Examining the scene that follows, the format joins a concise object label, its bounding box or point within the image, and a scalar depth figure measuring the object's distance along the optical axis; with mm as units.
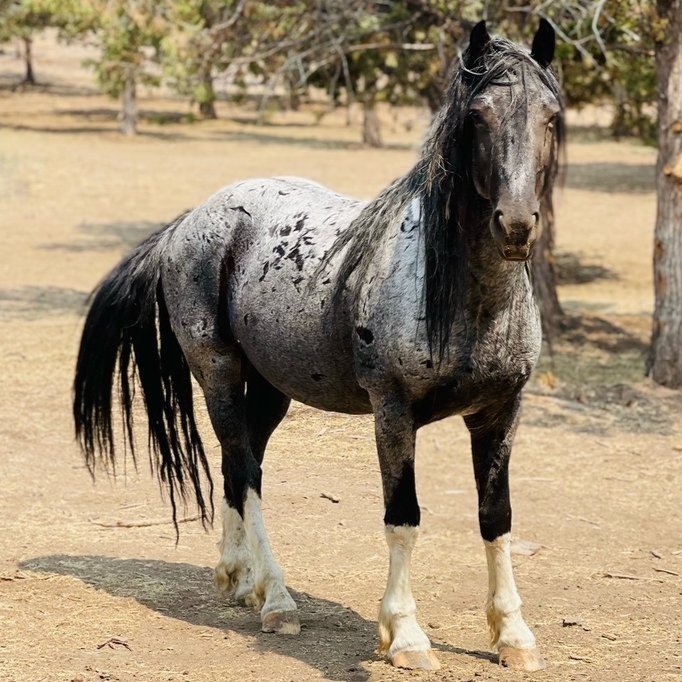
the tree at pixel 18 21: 31906
